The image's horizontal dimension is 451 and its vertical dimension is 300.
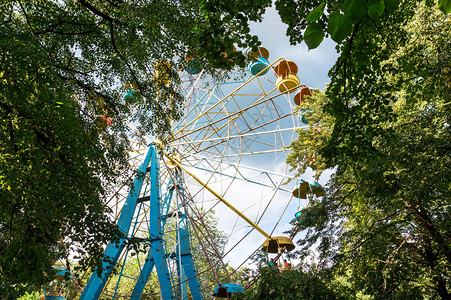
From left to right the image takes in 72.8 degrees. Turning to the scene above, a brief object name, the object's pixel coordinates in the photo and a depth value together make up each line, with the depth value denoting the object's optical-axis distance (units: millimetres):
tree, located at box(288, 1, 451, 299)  4070
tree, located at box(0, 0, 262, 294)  4148
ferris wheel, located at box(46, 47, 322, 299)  9008
